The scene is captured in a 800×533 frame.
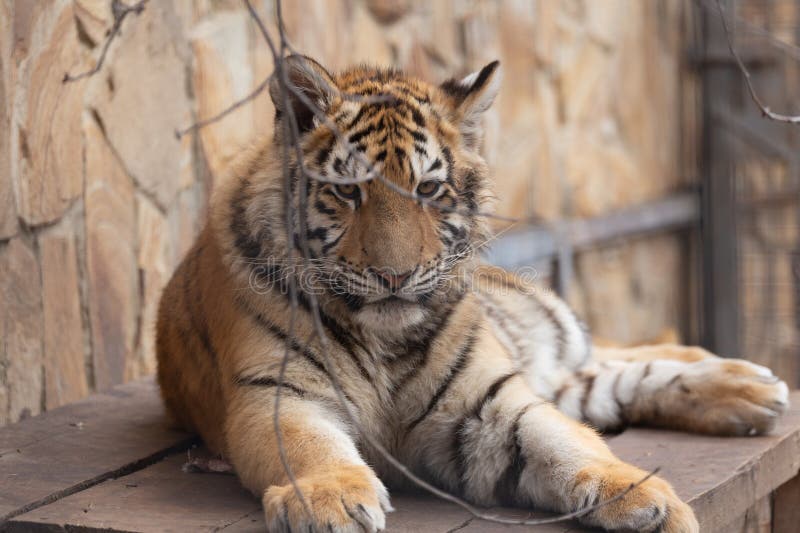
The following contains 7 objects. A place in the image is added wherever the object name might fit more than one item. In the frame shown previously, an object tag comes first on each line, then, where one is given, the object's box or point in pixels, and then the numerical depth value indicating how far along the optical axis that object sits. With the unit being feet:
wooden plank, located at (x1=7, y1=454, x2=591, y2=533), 14.53
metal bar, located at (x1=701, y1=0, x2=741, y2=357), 46.44
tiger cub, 14.97
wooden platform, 14.85
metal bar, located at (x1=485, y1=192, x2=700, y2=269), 35.42
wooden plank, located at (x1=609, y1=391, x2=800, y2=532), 16.25
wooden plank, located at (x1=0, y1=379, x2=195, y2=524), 16.24
